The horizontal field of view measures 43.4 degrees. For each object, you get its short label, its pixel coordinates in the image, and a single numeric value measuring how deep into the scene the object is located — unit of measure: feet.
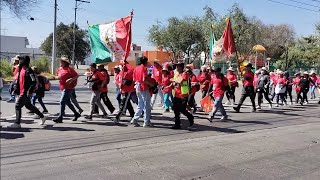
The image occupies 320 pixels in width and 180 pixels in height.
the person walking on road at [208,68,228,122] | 36.86
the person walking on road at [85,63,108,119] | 34.63
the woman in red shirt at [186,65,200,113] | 38.14
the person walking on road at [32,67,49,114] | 37.09
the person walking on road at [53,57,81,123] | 32.45
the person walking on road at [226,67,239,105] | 48.96
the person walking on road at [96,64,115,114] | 35.55
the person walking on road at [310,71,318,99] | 64.13
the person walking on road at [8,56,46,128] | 28.94
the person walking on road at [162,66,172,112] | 39.24
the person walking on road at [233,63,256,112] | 44.39
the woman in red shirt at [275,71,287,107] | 54.54
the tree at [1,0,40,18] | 98.49
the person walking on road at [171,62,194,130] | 31.83
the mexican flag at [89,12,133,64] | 35.35
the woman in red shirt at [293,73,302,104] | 57.77
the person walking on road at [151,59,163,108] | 38.93
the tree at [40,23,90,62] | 216.95
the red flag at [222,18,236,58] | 53.93
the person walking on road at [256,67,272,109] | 48.34
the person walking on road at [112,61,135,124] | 33.47
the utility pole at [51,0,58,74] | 119.85
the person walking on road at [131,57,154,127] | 30.96
